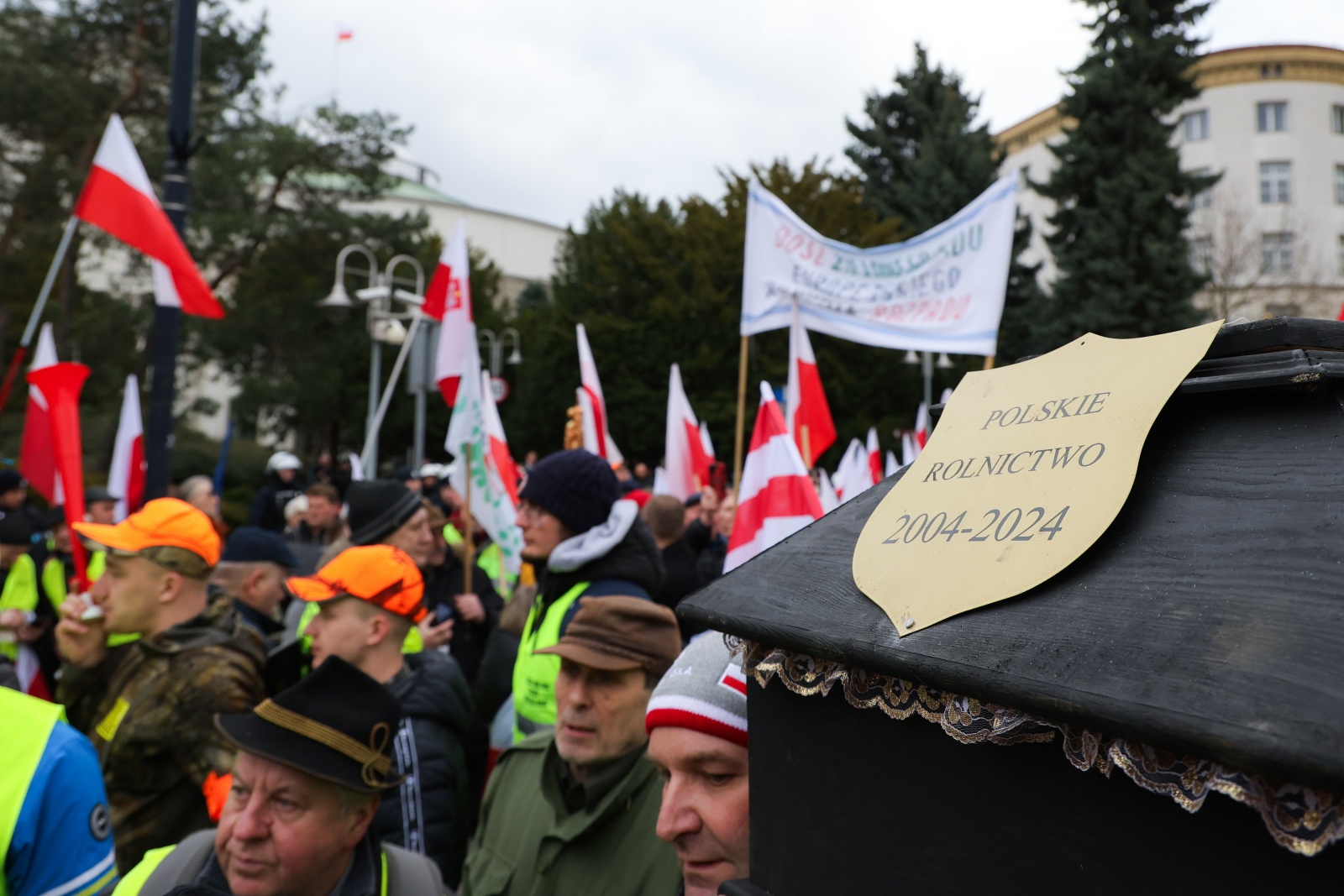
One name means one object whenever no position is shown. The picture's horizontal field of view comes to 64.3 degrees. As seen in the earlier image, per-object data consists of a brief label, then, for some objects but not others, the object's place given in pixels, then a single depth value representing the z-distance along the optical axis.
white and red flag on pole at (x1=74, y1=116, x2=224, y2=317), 6.18
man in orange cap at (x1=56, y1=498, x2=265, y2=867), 3.18
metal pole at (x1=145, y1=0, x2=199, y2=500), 6.16
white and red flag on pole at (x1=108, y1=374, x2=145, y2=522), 7.50
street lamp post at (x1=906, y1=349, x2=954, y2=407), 16.64
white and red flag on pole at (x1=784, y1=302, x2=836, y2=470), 6.48
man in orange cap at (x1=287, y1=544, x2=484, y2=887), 3.29
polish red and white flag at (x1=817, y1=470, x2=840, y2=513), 8.11
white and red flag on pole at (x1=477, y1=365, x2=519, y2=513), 6.97
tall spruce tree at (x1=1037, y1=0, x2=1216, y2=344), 25.86
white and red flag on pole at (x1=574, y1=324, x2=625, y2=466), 8.40
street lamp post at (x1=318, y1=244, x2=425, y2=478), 13.05
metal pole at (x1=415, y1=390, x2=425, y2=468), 11.35
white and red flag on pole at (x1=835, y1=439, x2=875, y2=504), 7.53
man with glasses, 3.60
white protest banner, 6.23
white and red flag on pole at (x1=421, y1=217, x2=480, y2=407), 7.79
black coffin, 0.77
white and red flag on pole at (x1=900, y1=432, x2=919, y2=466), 9.96
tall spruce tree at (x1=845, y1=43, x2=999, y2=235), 30.56
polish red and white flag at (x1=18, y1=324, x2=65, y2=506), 7.21
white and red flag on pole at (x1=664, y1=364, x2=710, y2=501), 9.00
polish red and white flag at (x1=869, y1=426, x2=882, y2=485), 8.90
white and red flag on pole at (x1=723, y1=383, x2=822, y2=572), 4.28
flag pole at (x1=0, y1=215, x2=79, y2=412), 6.41
